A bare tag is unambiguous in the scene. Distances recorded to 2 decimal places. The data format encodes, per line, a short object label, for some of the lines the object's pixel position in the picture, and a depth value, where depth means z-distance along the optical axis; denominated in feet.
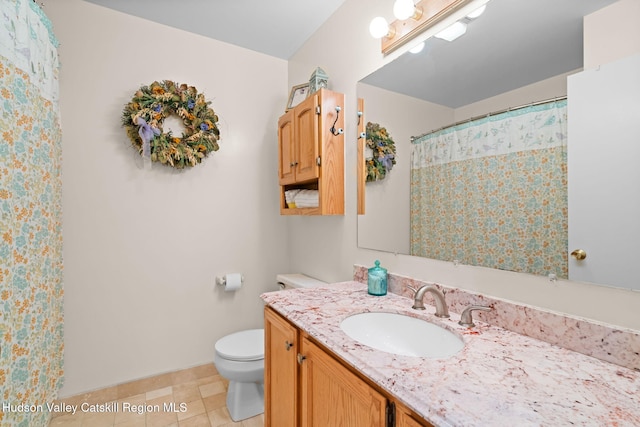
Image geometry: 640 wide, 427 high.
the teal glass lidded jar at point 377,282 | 4.58
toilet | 5.67
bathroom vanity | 1.89
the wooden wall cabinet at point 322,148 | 5.67
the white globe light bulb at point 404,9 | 4.18
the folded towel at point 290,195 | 6.59
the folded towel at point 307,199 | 6.03
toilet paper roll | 7.43
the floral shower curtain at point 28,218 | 3.87
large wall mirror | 2.59
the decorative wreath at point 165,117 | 6.40
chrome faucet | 3.63
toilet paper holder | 7.52
